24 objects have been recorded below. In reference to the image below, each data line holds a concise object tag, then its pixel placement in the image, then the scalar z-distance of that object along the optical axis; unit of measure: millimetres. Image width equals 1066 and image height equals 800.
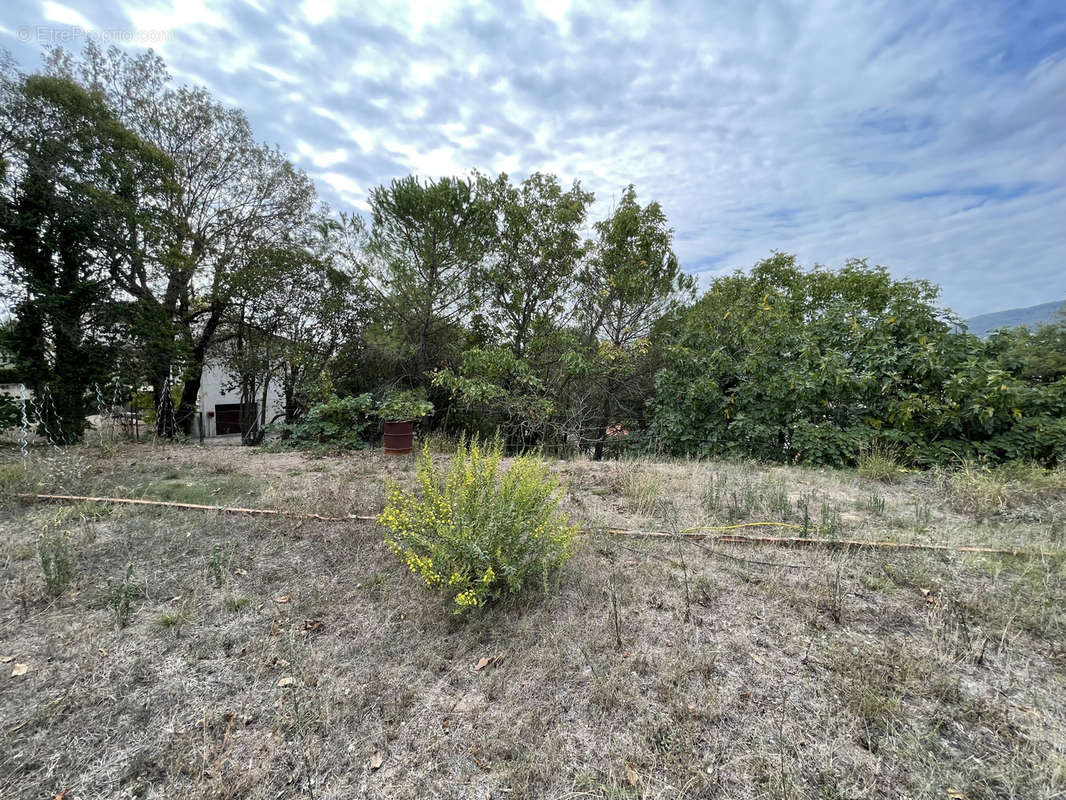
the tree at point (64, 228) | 6078
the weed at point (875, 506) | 3512
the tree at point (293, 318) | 8820
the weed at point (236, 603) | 2084
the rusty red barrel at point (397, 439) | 6363
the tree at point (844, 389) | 4820
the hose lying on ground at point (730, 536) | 2670
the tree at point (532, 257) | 8195
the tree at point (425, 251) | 7164
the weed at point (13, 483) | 3396
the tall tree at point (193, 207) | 7609
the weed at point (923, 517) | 3086
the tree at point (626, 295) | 8227
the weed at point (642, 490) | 3650
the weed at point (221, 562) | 2352
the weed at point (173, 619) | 1935
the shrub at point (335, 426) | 7492
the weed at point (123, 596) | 1960
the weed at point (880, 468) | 4707
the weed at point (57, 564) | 2150
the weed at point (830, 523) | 2883
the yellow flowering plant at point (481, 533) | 2004
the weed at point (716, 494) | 3570
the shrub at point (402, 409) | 7184
